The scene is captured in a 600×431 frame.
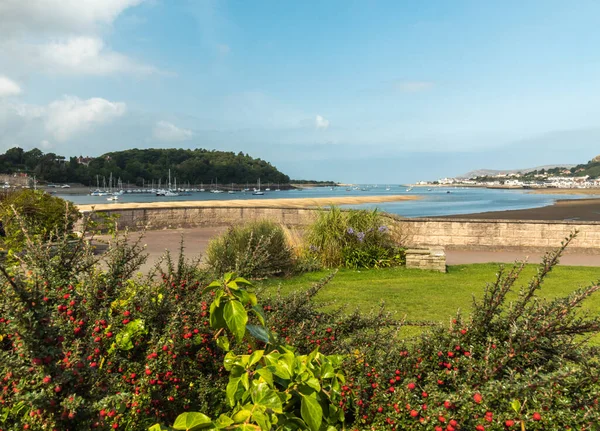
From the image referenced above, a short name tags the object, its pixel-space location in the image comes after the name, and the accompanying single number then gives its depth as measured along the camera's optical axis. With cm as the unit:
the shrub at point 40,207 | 1053
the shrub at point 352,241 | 1101
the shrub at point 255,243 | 946
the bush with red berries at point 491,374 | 158
